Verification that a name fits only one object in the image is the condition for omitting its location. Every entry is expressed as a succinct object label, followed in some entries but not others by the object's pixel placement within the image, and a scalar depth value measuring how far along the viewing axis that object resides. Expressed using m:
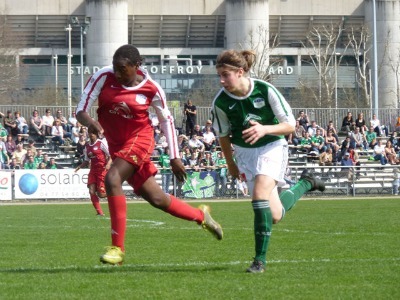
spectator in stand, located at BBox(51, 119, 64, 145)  38.16
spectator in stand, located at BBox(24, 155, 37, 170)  34.06
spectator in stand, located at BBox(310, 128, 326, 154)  39.44
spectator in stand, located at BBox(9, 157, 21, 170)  34.16
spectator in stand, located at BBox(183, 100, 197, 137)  39.03
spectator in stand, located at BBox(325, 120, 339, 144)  40.53
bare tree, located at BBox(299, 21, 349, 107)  63.66
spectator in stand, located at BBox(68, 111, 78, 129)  38.84
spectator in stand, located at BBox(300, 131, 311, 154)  39.97
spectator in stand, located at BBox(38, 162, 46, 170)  34.22
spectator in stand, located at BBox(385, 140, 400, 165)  38.84
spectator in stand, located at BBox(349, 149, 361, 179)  37.51
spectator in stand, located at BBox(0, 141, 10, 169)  33.84
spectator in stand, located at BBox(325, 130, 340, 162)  39.00
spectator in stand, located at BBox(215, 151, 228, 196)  35.41
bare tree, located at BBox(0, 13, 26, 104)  62.22
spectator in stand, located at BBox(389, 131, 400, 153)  41.03
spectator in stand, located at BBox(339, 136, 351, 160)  38.39
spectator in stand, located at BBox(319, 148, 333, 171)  37.88
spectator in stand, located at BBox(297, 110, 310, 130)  41.41
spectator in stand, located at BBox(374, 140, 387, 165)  38.84
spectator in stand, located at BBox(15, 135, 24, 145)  35.72
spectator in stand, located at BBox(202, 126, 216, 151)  37.81
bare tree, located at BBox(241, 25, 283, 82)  60.71
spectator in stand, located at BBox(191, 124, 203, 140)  38.69
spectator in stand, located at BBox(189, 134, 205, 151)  36.72
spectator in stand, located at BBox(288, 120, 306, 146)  40.47
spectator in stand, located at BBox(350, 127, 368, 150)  39.47
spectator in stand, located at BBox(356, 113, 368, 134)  41.47
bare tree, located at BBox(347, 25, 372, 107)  66.98
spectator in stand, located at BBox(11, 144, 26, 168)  34.40
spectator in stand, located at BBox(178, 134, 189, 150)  37.34
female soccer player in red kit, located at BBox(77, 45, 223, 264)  10.09
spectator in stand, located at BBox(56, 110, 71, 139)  38.47
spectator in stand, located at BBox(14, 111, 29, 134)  37.38
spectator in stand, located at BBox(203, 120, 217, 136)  38.69
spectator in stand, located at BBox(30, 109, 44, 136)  38.09
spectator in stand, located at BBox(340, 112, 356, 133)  41.38
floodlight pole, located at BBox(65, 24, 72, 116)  57.83
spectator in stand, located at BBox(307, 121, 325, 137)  40.88
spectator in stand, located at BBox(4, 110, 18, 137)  36.75
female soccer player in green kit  9.62
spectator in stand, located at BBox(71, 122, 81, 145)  38.28
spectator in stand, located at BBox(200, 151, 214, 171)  35.84
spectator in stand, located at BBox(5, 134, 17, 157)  34.73
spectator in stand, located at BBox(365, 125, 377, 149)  41.16
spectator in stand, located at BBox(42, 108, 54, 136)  38.44
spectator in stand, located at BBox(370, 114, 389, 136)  43.72
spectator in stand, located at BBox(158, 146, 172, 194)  34.53
